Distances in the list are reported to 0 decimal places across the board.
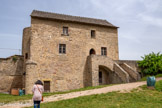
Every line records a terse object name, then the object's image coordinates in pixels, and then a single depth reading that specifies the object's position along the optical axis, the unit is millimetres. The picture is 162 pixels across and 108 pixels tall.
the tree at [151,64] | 21234
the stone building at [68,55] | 19219
